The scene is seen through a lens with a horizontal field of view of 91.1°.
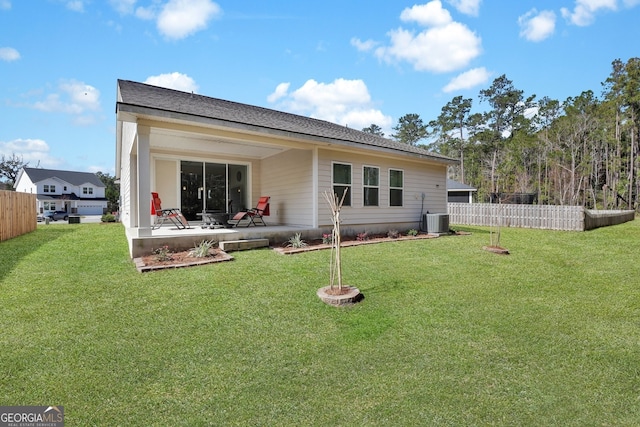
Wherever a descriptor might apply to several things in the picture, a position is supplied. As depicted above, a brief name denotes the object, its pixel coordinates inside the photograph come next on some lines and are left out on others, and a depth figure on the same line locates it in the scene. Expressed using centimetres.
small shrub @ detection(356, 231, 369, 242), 877
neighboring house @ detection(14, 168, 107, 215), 3950
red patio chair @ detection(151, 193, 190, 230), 838
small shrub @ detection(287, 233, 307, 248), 742
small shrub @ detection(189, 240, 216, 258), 610
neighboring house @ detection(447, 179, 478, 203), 2470
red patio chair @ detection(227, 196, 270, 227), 907
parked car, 3168
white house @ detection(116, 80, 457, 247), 778
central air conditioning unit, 1024
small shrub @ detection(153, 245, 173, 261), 579
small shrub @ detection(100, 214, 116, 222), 1752
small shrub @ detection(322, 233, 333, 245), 810
